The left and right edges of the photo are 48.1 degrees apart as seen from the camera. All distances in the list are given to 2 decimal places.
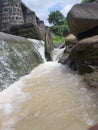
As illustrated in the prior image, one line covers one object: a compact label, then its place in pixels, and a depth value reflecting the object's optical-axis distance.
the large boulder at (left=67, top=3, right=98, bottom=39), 2.71
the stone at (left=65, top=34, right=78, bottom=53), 3.38
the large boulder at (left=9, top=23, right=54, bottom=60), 4.27
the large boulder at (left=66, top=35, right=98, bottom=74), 2.34
